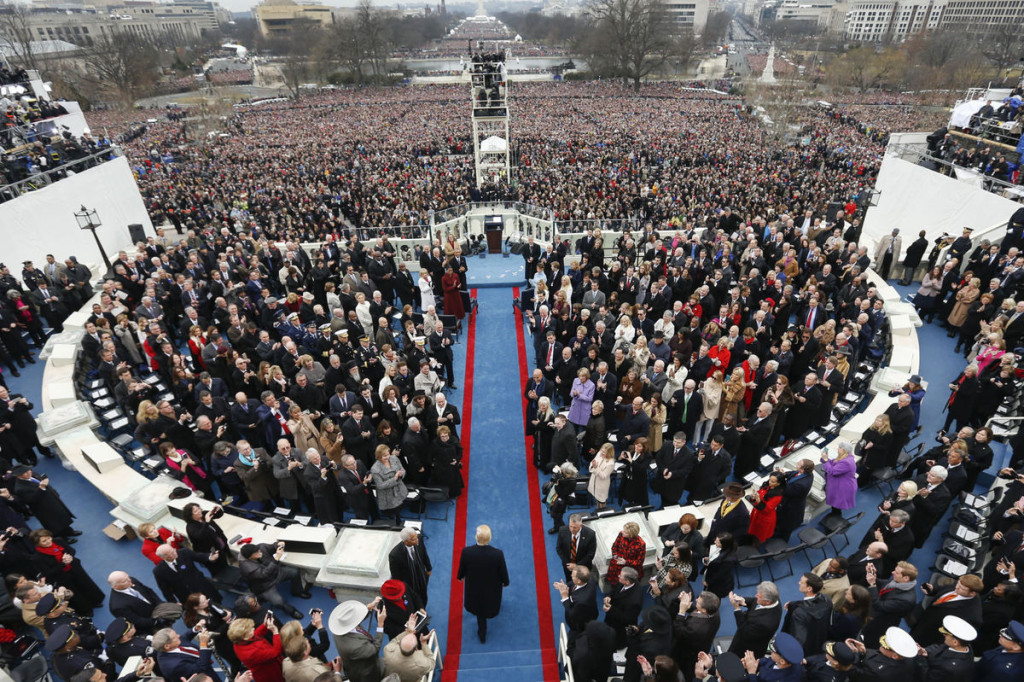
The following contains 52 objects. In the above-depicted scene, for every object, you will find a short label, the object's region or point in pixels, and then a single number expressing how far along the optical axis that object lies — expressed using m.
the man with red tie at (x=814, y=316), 9.22
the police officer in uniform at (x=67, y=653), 4.17
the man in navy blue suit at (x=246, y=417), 7.35
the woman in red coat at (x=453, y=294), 11.67
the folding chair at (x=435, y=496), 7.16
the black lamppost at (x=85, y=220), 16.44
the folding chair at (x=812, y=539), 5.94
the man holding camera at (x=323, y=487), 6.27
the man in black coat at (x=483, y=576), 5.13
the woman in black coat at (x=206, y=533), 5.36
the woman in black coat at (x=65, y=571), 5.21
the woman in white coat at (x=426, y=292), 10.96
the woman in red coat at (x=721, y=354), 8.01
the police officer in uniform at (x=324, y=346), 9.04
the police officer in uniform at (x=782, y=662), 3.74
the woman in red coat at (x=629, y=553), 5.18
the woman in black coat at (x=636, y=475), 6.45
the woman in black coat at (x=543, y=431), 7.40
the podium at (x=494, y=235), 16.45
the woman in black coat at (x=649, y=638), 4.19
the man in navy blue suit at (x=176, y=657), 3.98
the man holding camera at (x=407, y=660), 4.05
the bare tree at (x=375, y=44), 73.00
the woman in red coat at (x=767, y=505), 5.73
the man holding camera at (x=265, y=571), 5.15
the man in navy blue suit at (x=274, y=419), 7.14
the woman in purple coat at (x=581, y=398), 7.49
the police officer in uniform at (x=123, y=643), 4.32
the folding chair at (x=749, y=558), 5.74
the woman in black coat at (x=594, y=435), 7.34
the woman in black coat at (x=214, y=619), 4.43
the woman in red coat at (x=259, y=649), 4.08
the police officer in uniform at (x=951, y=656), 3.70
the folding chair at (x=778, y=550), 5.81
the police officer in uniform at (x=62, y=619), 4.43
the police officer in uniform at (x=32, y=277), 11.51
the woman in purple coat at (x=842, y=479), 6.05
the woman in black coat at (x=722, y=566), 5.19
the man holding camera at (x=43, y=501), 5.98
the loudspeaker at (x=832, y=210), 16.42
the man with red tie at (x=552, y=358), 8.56
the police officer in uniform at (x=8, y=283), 10.84
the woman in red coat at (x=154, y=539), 5.21
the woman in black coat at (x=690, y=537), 5.07
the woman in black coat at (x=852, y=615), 4.29
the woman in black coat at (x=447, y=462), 6.89
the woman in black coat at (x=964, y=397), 7.28
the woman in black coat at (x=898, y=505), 5.32
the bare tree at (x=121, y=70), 62.25
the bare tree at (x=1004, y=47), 56.85
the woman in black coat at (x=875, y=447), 6.55
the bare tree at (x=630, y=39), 65.25
